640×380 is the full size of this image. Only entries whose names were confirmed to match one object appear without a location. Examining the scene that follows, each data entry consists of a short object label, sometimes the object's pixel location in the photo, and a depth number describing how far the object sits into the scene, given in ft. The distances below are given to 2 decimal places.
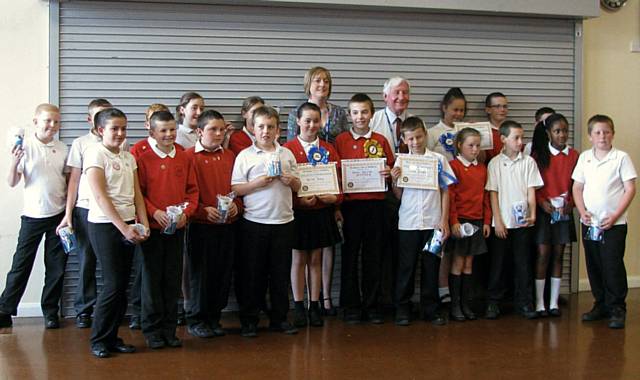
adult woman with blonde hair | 16.71
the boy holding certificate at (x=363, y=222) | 16.14
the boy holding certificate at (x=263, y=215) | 14.69
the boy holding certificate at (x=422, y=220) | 15.89
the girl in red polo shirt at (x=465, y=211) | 16.56
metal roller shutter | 17.21
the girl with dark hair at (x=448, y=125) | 17.62
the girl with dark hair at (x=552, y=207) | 17.22
